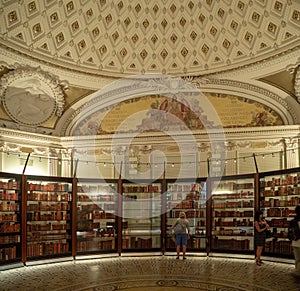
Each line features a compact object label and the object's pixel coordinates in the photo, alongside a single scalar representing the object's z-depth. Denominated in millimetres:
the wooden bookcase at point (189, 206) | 14161
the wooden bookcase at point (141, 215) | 14086
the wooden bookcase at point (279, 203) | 12039
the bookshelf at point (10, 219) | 11500
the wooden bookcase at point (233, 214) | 13318
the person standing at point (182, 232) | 12818
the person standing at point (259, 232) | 11578
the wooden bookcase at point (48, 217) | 12453
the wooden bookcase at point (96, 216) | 13523
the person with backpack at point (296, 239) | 9617
